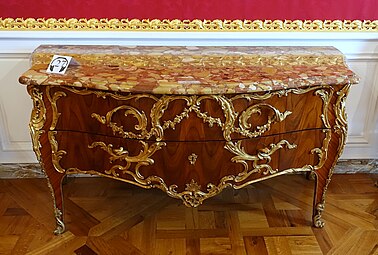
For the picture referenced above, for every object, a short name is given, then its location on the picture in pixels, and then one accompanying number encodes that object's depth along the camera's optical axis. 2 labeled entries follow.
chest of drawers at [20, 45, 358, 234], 1.43
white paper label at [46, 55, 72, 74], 1.48
